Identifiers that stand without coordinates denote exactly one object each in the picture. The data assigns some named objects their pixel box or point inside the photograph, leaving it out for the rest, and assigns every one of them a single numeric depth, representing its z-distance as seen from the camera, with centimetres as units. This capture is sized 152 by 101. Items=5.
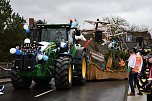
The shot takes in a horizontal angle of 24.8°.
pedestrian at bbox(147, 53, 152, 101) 791
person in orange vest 1282
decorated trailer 2053
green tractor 1384
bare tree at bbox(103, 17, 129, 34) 7435
